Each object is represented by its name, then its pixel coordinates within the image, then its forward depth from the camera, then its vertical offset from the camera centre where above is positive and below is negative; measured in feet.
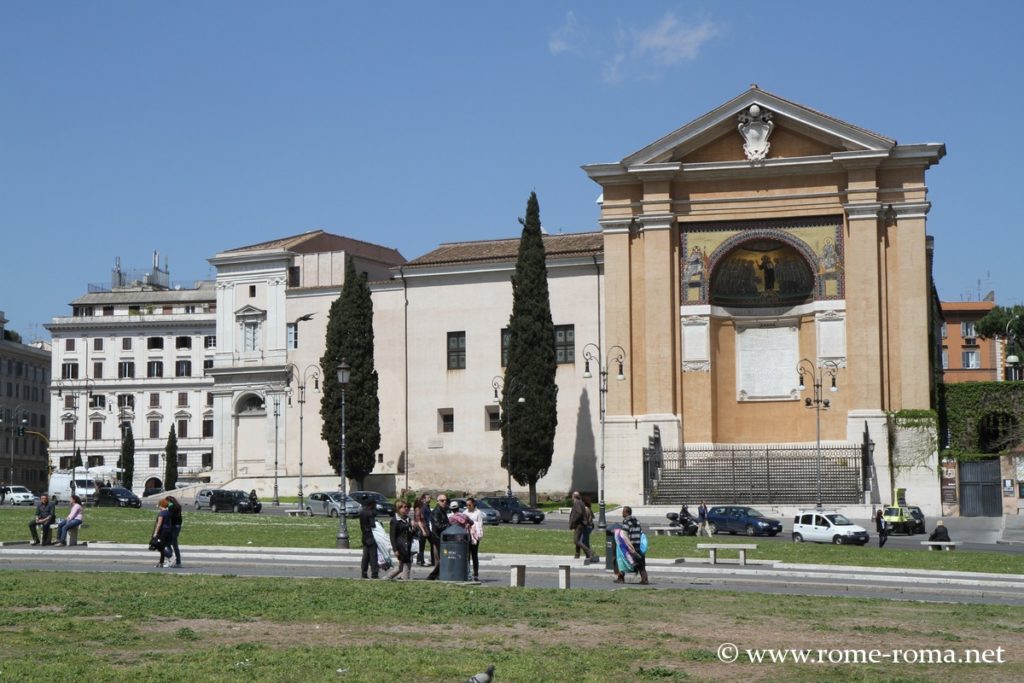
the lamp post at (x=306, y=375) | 252.21 +12.96
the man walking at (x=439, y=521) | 90.35 -4.90
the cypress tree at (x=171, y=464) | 322.75 -3.88
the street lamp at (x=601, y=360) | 177.78 +12.29
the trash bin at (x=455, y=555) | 84.07 -6.59
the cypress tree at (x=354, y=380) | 225.15 +10.57
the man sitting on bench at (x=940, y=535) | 139.47 -9.36
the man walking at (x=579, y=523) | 99.25 -5.61
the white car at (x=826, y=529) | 147.95 -9.35
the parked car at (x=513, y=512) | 179.11 -8.64
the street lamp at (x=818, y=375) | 196.79 +9.57
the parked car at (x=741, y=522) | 161.89 -9.24
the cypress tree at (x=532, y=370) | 207.10 +10.93
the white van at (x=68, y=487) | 238.93 -6.79
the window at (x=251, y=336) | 267.80 +21.00
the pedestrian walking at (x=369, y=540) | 86.53 -5.82
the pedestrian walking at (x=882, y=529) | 138.62 -8.74
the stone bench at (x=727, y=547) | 99.96 -7.57
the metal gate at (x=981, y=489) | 201.29 -7.00
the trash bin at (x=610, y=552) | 89.29 -7.09
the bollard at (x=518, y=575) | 78.84 -7.36
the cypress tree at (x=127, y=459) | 331.98 -2.82
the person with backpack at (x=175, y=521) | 93.20 -4.97
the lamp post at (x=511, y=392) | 207.10 +7.71
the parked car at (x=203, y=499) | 210.59 -7.80
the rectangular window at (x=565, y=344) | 231.09 +16.46
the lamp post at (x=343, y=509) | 115.75 -5.39
